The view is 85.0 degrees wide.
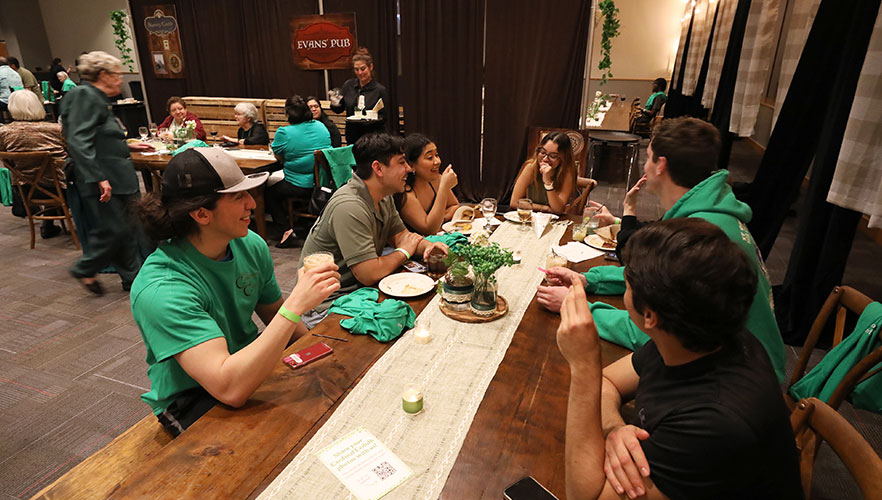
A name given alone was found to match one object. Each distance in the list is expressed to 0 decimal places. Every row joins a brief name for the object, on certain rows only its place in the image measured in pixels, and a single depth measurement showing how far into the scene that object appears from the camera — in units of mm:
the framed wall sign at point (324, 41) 6203
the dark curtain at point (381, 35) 5902
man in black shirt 913
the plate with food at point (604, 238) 2438
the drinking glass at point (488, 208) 2695
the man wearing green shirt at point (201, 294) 1300
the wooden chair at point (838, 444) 1004
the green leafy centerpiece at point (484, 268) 1692
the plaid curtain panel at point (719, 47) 6669
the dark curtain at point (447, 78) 5559
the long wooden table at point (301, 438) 1066
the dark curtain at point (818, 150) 2959
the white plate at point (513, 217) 2898
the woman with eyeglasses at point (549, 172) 3430
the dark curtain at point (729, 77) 5961
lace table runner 1076
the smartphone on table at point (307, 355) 1477
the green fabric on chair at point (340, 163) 4344
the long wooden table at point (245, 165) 4582
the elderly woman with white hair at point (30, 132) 4277
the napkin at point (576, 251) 2320
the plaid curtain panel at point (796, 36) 4363
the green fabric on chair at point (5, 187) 4723
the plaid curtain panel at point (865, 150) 2523
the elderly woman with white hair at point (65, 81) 9259
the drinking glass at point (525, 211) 2777
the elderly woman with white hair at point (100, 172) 3369
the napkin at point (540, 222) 2666
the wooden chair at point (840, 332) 1495
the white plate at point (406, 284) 1928
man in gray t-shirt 2074
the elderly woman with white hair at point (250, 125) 5387
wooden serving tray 1749
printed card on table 1062
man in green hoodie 1545
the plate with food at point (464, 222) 2707
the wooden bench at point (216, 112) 7125
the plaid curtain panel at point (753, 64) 4789
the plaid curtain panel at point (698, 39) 8281
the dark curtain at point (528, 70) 5250
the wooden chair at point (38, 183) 4238
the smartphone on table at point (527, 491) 1030
